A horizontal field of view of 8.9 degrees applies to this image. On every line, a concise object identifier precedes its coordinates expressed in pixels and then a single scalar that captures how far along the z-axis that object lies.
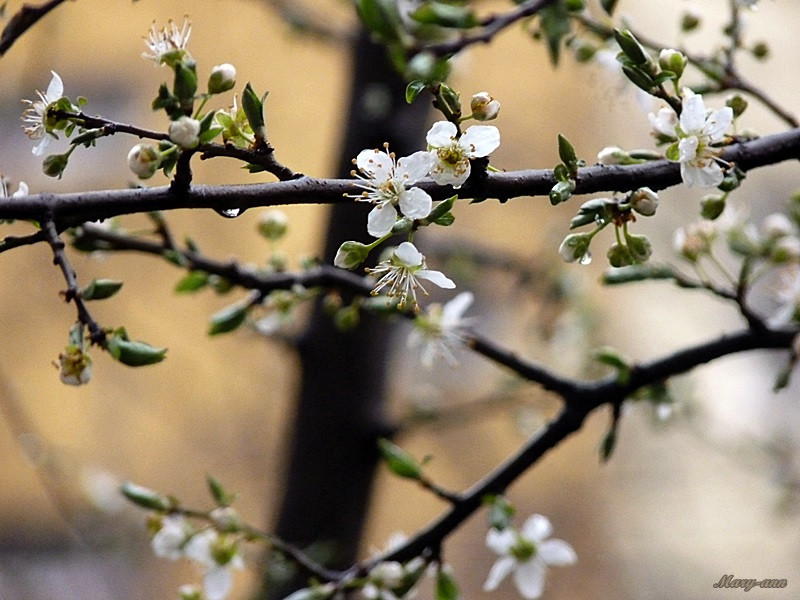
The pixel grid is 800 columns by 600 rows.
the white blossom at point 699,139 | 1.36
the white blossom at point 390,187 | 1.35
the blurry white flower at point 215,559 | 1.49
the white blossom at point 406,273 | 1.36
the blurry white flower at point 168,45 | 1.36
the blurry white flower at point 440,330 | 1.53
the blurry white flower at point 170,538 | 1.49
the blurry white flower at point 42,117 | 1.36
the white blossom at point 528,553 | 1.52
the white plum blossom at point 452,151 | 1.35
